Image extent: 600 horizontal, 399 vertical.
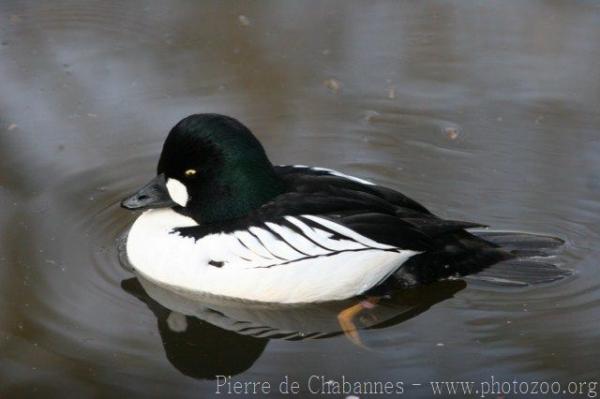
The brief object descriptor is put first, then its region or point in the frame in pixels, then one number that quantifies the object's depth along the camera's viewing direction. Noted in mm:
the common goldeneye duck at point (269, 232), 13297
